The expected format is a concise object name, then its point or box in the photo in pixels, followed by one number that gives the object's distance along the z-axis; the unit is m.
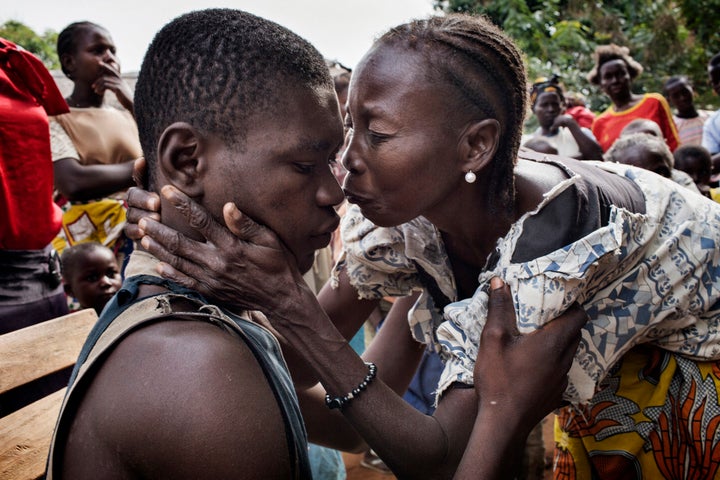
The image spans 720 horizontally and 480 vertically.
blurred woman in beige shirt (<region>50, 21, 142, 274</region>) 3.50
